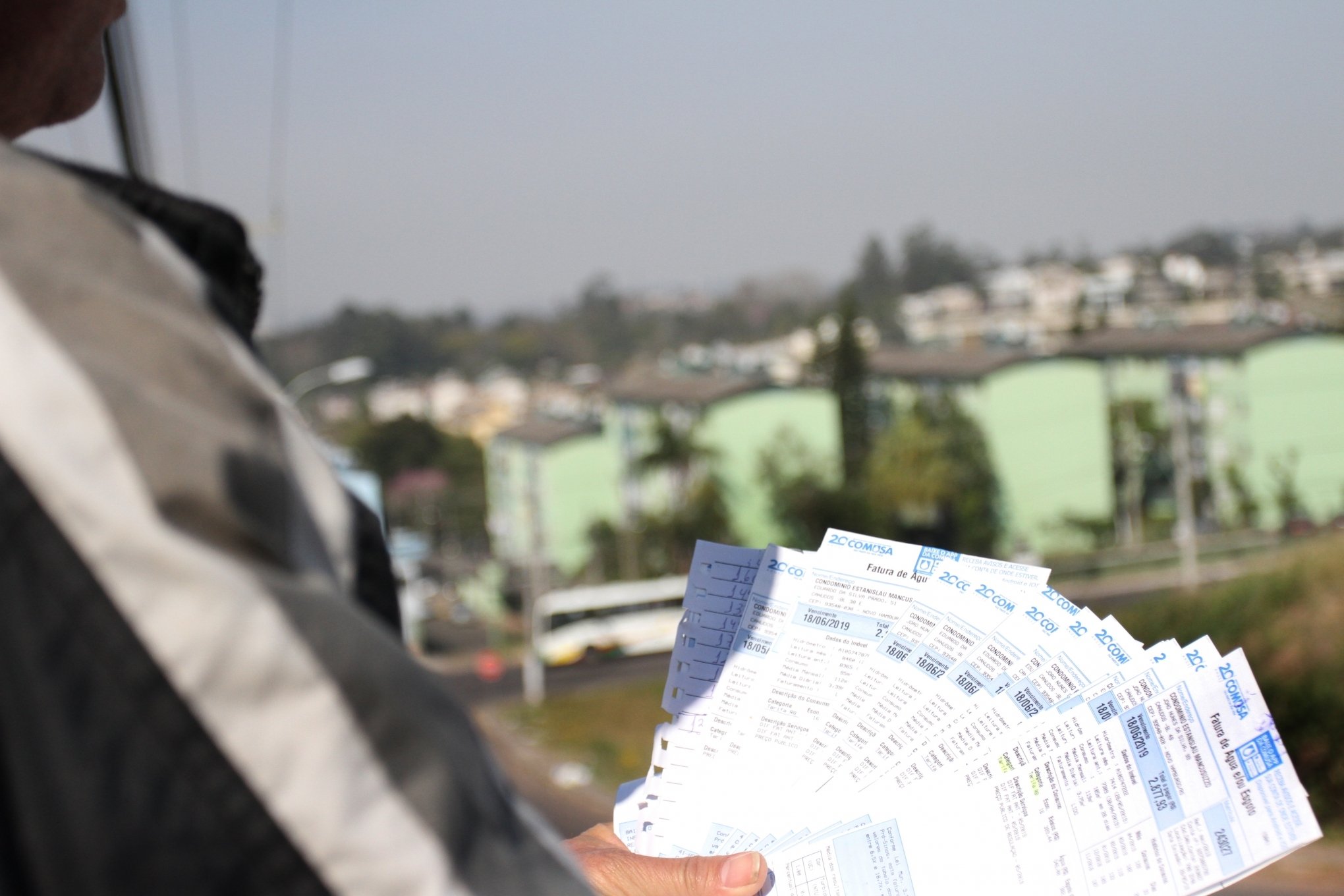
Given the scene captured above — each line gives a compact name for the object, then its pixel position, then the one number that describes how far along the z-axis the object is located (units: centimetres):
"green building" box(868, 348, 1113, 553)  2645
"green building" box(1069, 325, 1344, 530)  2400
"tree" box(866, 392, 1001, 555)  2698
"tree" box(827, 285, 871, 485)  2597
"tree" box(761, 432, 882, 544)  2631
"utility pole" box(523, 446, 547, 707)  1853
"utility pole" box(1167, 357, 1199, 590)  2316
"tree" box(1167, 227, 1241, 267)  3784
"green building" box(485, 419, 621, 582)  2786
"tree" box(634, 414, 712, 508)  2667
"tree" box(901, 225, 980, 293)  4569
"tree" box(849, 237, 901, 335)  4081
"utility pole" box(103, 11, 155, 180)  290
